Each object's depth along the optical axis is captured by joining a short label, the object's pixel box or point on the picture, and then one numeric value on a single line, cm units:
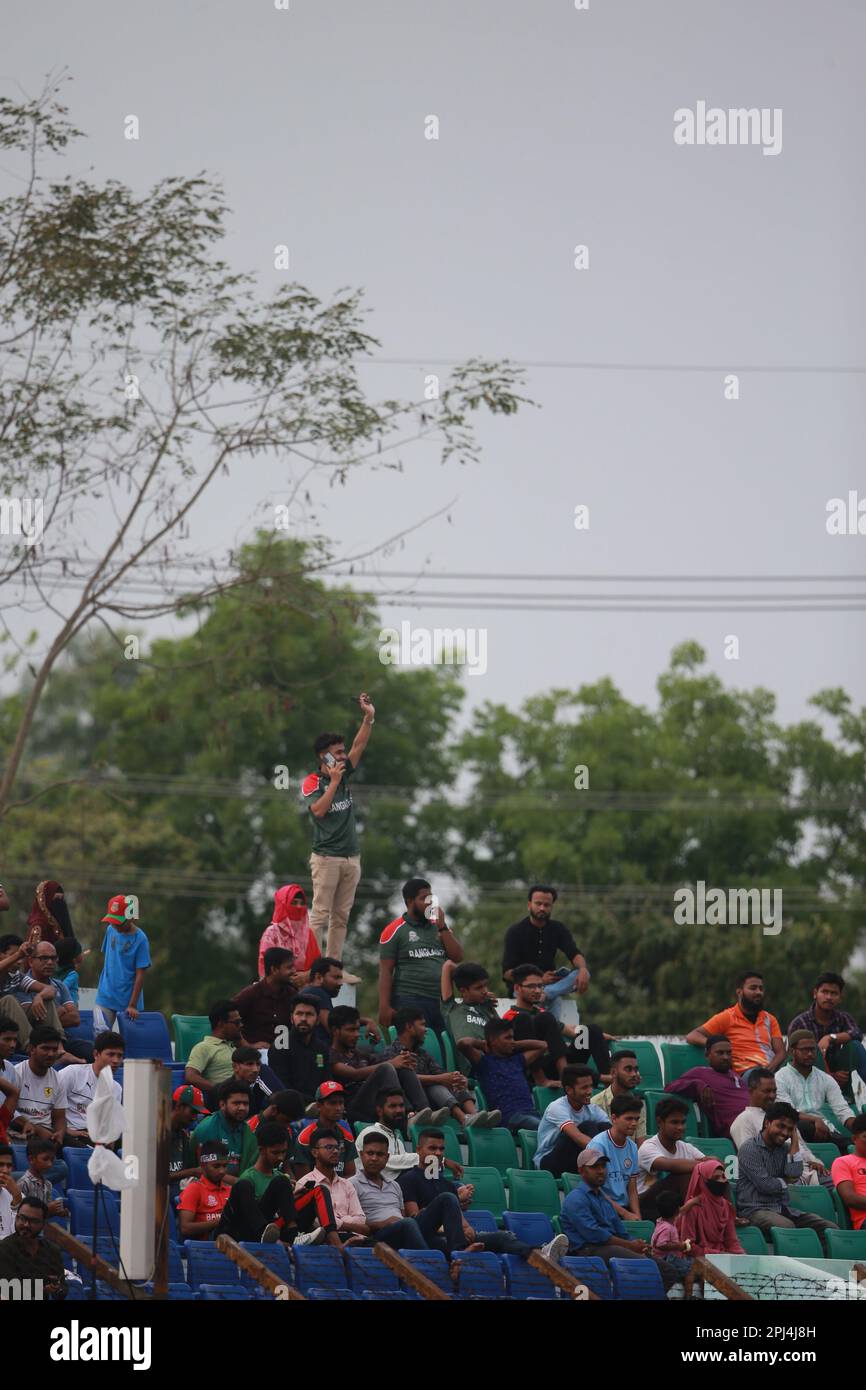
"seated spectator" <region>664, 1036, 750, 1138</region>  1759
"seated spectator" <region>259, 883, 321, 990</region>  1791
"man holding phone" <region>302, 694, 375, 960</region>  1830
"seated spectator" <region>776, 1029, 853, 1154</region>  1773
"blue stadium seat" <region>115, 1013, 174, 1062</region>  1712
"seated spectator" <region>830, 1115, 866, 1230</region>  1652
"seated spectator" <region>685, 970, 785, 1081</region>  1827
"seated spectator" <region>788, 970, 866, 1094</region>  1861
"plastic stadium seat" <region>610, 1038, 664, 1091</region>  1867
